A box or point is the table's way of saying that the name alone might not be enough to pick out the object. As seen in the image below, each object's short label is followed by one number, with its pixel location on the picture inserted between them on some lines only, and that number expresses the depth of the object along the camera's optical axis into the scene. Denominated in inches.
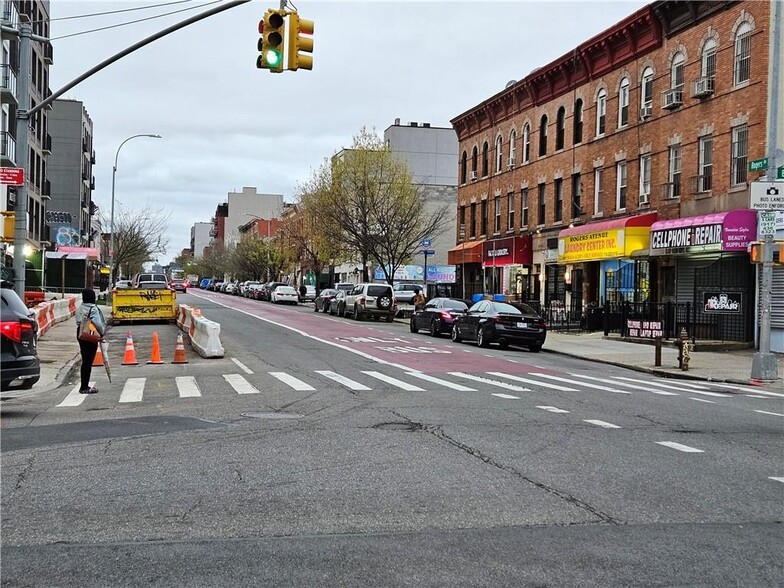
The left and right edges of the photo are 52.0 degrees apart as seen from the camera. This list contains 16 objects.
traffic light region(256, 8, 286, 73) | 556.1
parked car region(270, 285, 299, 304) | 2432.3
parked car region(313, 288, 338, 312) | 1883.6
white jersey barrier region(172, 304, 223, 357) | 768.3
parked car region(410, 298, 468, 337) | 1160.2
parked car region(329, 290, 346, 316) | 1711.4
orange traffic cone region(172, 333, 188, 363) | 716.0
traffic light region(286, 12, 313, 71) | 561.0
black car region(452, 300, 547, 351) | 981.8
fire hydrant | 765.4
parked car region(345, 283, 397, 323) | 1589.6
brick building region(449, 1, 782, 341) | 996.6
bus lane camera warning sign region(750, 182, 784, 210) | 664.4
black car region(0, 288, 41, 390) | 403.5
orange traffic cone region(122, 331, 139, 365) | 714.8
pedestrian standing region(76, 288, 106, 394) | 516.7
